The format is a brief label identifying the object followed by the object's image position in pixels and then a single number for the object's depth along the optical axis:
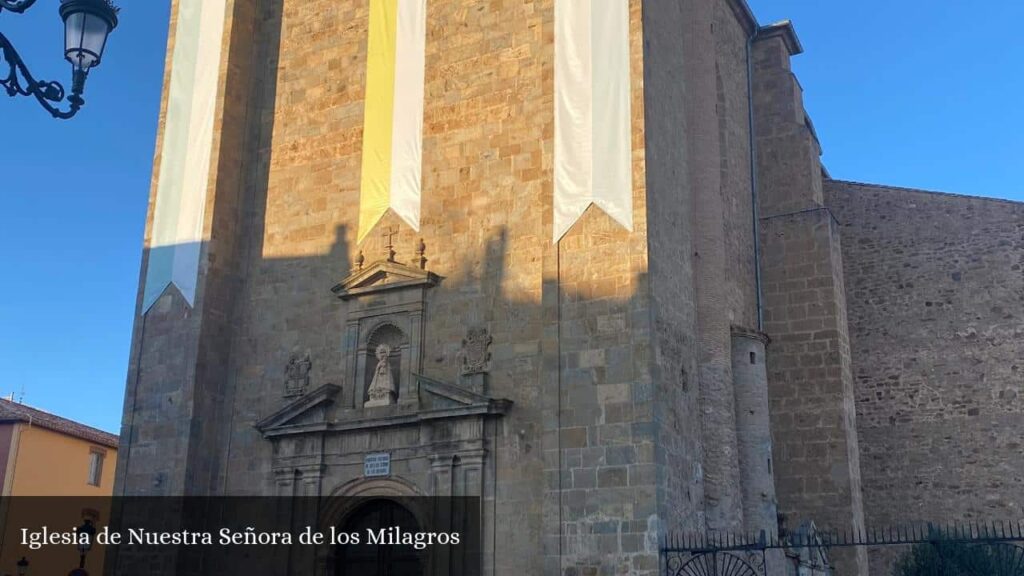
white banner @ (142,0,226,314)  17.53
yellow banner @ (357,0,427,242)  16.44
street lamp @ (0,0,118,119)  7.30
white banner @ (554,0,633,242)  14.31
